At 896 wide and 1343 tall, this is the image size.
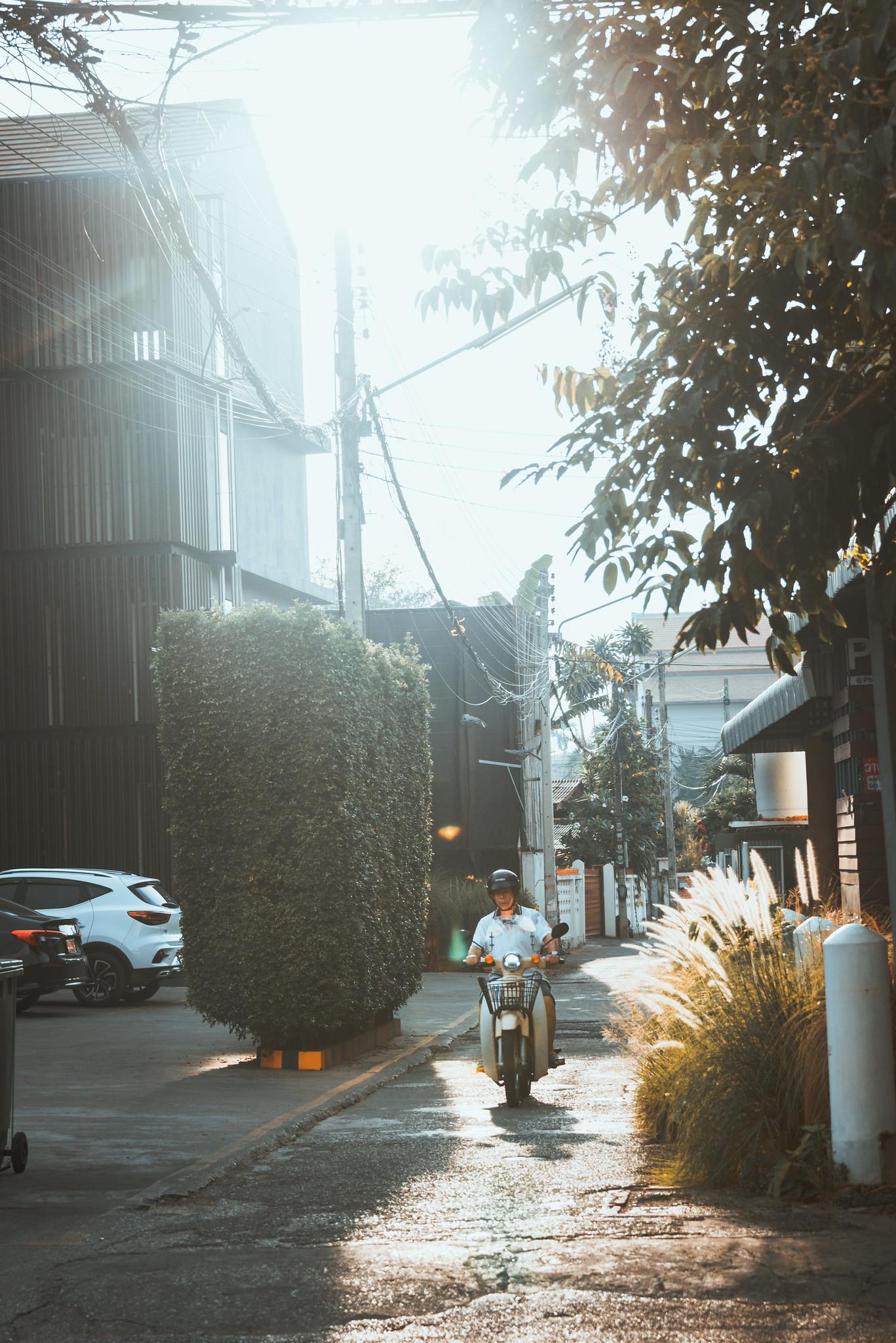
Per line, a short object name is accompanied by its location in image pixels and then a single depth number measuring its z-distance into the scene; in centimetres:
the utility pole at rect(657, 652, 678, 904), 4797
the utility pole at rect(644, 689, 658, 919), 5416
